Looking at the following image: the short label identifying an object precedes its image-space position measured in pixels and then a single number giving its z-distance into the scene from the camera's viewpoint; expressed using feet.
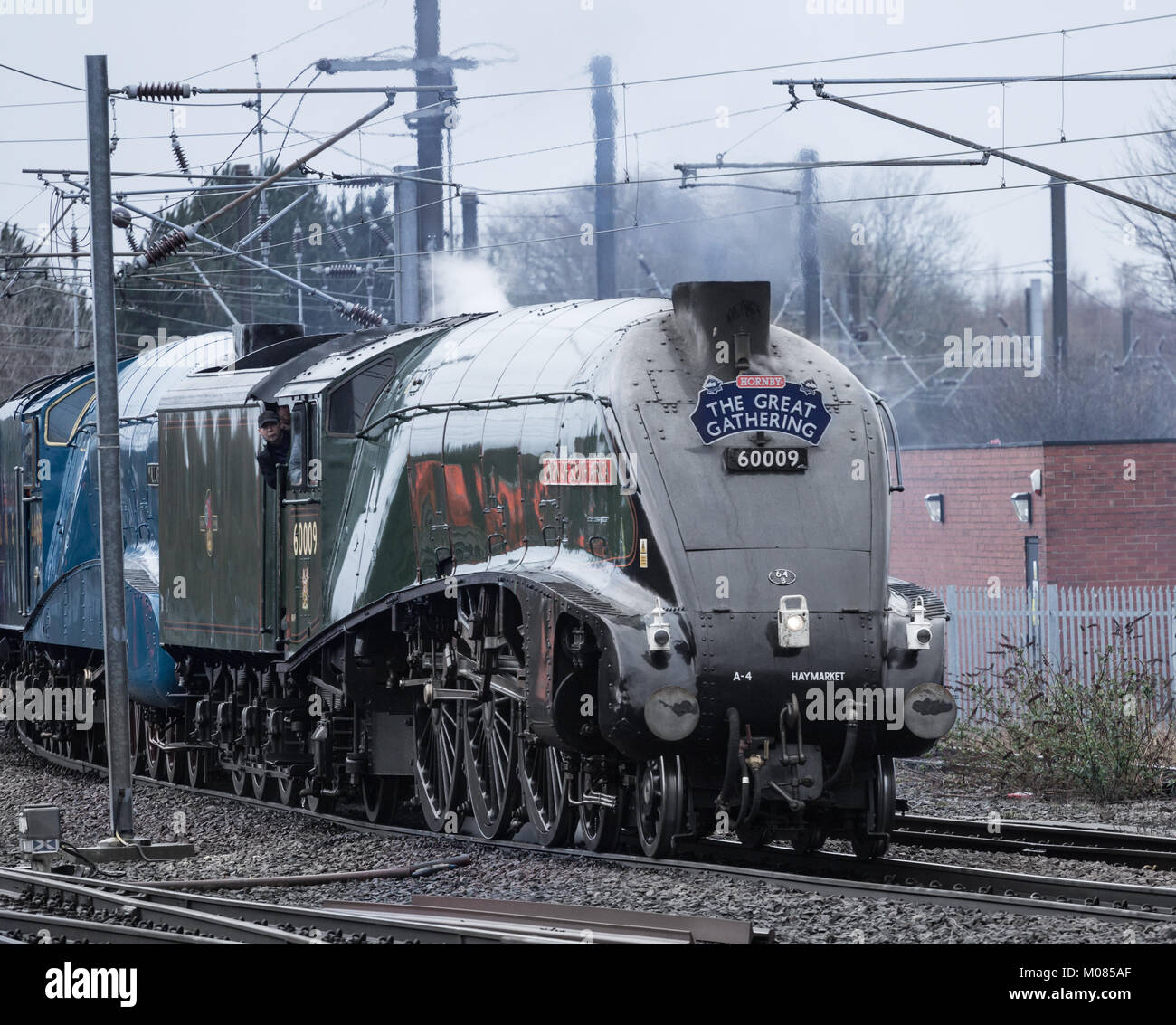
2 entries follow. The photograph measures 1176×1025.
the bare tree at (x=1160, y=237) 154.10
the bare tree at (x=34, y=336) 160.25
